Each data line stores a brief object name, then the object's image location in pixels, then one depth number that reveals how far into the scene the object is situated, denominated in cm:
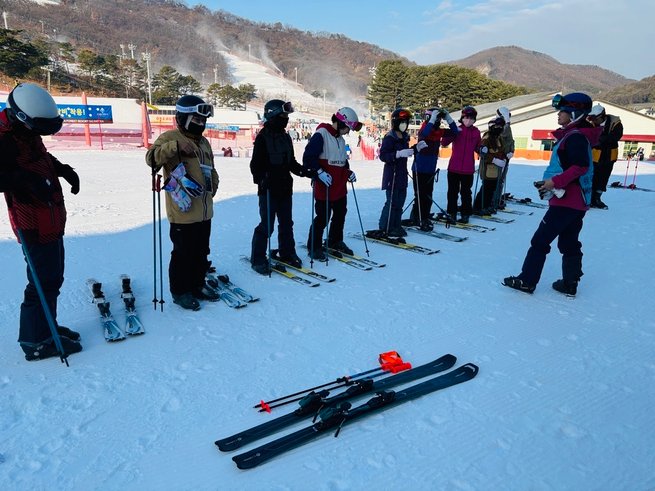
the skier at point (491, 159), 842
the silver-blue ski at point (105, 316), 368
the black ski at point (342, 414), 243
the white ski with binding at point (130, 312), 380
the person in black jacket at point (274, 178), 504
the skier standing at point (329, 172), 560
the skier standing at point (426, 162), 696
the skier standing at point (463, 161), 767
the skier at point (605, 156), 993
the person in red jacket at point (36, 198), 290
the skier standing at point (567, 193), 432
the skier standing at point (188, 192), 392
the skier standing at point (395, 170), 666
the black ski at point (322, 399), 255
